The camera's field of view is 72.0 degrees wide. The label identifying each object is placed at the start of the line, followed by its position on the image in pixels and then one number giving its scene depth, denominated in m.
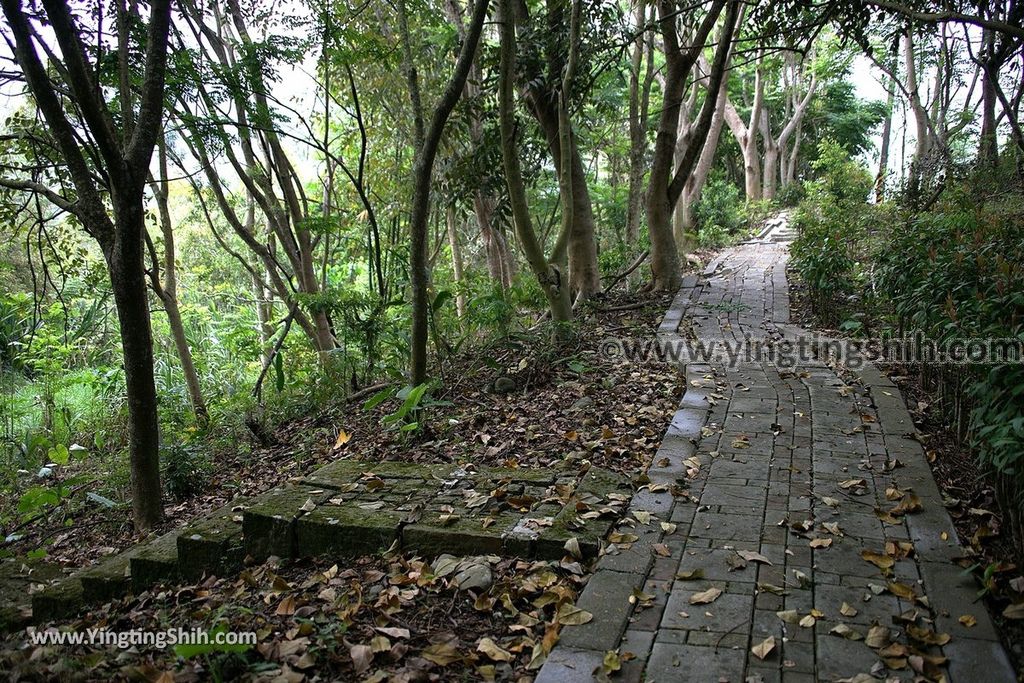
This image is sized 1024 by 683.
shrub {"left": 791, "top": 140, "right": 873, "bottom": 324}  7.66
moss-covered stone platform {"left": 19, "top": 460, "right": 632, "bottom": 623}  3.31
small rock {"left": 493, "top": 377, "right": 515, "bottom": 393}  6.13
